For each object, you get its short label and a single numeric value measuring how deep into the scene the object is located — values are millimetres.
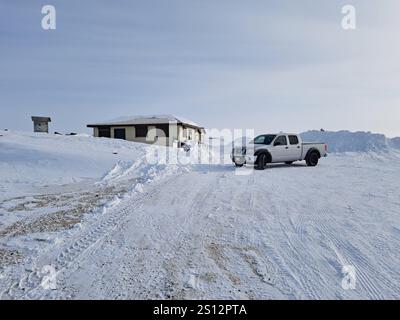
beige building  32062
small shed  32438
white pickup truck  13625
